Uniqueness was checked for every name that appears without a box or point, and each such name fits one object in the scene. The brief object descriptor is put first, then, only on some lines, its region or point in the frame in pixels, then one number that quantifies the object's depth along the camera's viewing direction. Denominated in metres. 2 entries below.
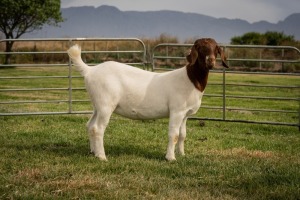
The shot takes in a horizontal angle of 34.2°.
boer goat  7.56
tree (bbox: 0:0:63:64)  43.25
